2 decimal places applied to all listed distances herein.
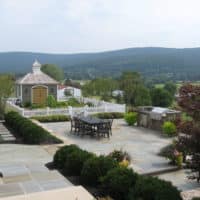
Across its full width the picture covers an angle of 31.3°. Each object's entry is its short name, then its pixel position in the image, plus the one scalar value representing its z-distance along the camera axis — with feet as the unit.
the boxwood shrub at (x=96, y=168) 25.27
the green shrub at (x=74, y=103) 85.99
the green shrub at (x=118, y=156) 31.30
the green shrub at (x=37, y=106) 83.37
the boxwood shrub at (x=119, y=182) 22.08
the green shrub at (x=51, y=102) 83.02
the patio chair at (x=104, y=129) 49.62
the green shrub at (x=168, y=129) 50.34
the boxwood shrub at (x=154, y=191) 19.75
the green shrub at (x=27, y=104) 89.32
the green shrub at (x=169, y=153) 33.17
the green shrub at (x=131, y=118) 61.57
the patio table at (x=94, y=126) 49.26
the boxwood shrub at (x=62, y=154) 30.09
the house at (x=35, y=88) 95.71
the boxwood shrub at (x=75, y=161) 27.94
